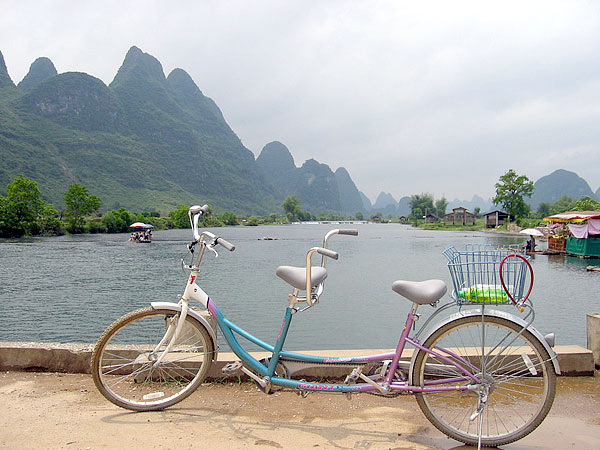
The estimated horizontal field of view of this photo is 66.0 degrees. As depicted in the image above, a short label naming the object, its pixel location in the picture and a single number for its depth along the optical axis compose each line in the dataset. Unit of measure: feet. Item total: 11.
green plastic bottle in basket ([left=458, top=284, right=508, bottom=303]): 9.53
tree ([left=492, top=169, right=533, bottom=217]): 286.25
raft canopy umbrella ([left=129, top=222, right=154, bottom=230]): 180.69
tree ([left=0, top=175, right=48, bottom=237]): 223.51
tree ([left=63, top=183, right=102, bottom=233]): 263.90
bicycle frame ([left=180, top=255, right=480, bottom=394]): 10.09
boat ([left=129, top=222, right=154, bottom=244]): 187.87
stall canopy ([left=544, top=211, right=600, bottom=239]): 104.58
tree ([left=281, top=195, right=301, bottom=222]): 581.94
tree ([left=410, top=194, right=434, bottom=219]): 549.95
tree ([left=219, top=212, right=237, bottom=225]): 423.64
